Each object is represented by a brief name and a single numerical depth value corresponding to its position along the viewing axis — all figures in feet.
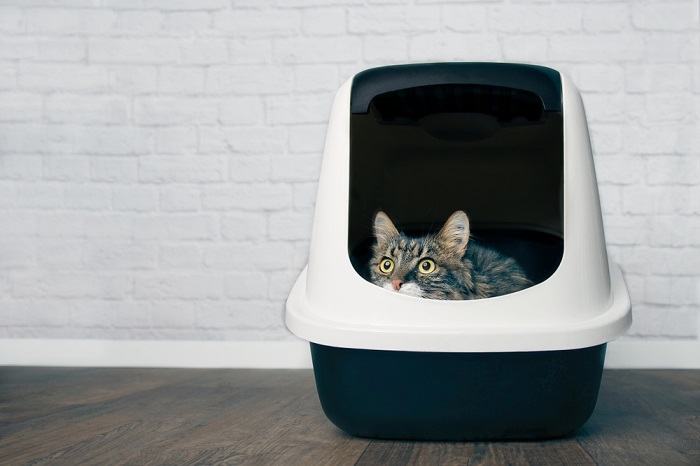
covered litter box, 3.30
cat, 3.62
